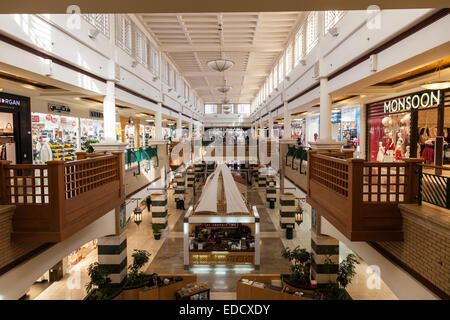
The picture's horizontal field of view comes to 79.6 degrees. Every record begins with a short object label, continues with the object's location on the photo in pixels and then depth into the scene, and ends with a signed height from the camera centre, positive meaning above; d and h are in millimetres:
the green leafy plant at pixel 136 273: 8172 -3936
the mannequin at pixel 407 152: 9984 -264
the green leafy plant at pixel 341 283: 6915 -3702
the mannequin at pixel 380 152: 10633 -286
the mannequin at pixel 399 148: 10169 -121
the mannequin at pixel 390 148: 10466 -122
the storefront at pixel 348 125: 13867 +1121
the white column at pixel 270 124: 19059 +1519
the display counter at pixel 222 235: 10609 -3838
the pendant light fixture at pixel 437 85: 5466 +1230
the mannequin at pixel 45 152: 9534 -244
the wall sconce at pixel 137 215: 9047 -2328
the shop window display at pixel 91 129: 12805 +825
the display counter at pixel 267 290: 7524 -4230
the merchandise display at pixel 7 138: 8609 +255
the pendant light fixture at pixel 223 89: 19495 +4107
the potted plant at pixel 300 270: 8039 -3884
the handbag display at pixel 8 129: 8772 +553
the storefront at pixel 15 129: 8602 +575
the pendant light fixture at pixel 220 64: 12617 +3837
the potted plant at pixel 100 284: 7223 -3826
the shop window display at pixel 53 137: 9836 +357
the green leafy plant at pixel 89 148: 8558 -77
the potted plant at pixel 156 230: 13479 -4226
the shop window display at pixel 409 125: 8305 +711
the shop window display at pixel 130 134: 17625 +783
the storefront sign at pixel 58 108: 10508 +1522
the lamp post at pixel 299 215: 9121 -2367
